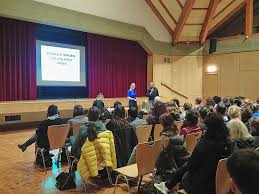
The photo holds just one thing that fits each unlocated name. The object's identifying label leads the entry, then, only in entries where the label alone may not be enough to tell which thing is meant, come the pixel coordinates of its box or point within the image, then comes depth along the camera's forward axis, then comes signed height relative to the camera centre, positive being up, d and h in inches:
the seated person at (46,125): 171.6 -21.9
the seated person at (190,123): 143.1 -17.4
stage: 307.1 -24.6
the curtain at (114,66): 413.7 +38.4
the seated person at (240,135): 114.0 -19.3
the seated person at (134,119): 165.9 -18.3
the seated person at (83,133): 141.1 -21.9
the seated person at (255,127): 123.2 -16.3
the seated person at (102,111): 213.0 -18.3
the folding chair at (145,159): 115.6 -29.5
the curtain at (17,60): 317.1 +34.0
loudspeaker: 518.0 +82.8
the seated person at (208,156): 92.5 -22.1
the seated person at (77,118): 178.5 -18.6
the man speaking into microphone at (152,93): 369.1 -4.4
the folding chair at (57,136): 159.0 -26.8
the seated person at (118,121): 149.1 -16.9
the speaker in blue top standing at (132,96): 365.3 -8.5
